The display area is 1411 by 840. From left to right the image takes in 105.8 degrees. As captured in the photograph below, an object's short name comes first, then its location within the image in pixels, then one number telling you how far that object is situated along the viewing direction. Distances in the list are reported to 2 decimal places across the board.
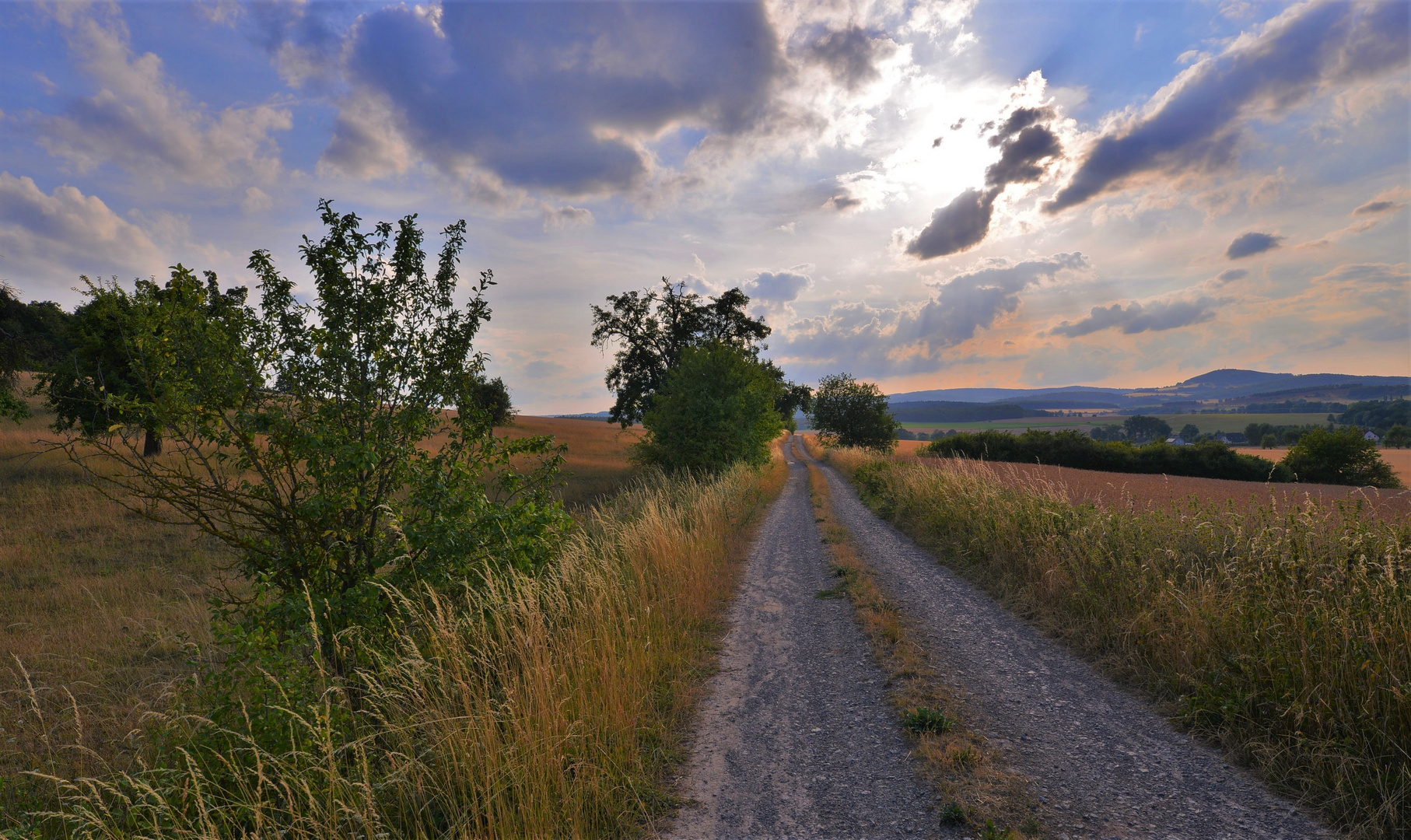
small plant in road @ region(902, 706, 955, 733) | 4.76
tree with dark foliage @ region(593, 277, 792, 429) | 37.03
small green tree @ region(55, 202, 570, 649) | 3.89
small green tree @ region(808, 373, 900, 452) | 51.09
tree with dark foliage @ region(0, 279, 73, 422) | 15.23
